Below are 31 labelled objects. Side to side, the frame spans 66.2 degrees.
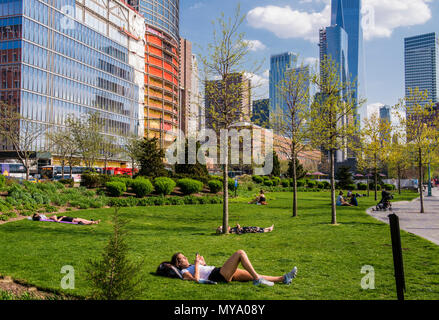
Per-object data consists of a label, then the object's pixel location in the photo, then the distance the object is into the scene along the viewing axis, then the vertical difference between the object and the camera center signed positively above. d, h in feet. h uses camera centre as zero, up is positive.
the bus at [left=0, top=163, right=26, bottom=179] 150.82 +0.64
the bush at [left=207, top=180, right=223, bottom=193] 87.20 -4.11
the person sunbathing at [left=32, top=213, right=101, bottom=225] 41.09 -6.11
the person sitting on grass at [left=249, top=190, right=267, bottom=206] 73.18 -6.75
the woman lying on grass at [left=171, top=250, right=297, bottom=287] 19.11 -6.09
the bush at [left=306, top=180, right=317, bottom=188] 154.20 -6.83
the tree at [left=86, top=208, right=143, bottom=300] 11.98 -3.78
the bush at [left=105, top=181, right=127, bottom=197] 68.44 -3.82
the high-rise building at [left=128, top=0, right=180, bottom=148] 293.23 +93.21
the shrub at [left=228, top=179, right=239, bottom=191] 98.94 -4.68
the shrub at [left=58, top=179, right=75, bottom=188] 81.10 -3.14
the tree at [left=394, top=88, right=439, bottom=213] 60.49 +8.05
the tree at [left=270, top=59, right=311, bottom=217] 51.75 +9.13
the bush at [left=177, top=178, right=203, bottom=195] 79.41 -3.96
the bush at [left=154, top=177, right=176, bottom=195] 74.31 -3.53
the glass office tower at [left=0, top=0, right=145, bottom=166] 167.63 +64.08
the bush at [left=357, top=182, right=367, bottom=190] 158.91 -8.07
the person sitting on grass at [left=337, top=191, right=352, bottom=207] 71.36 -6.98
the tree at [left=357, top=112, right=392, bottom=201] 82.17 +7.98
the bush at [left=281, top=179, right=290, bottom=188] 151.94 -6.27
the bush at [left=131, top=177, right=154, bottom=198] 70.74 -3.73
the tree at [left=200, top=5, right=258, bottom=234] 38.37 +10.19
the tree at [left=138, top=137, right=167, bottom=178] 86.89 +2.40
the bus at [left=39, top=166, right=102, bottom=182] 138.31 -0.79
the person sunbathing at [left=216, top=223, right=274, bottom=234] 37.59 -6.81
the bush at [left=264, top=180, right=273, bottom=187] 140.26 -5.79
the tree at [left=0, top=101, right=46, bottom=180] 93.72 +13.89
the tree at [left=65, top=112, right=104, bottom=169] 109.60 +10.81
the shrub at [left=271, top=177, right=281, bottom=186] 145.97 -5.17
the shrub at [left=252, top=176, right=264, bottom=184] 141.01 -4.17
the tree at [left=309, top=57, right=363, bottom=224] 45.33 +7.96
